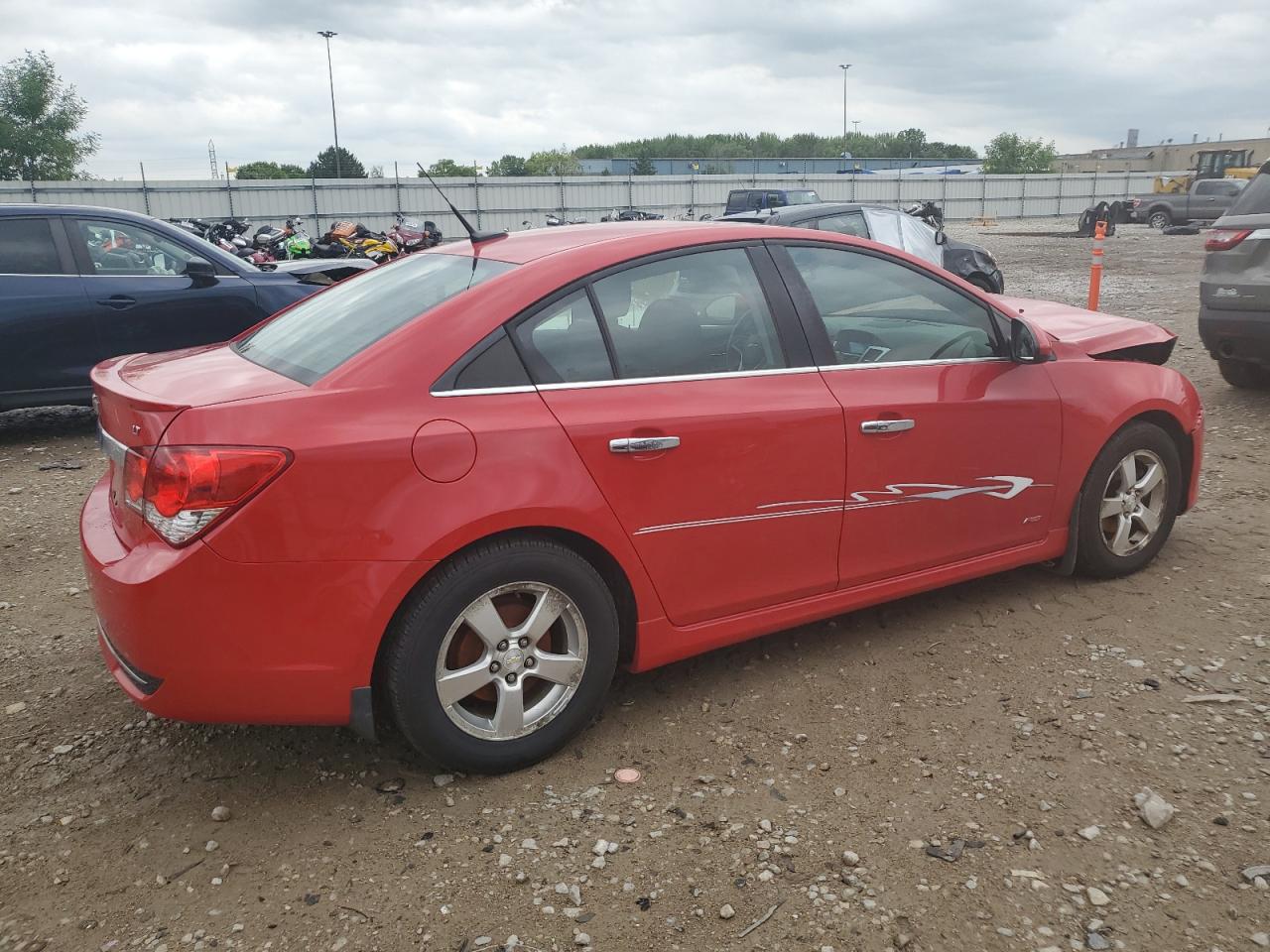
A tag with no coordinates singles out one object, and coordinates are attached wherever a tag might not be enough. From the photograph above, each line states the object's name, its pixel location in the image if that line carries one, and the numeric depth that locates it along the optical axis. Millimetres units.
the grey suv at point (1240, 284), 6895
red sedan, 2652
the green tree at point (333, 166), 62750
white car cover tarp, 10438
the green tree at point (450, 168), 61350
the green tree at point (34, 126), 46625
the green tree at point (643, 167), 82481
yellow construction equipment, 44469
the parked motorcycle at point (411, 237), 19516
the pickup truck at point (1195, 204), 33406
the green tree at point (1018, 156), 97812
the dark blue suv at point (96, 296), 7148
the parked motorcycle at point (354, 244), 16016
